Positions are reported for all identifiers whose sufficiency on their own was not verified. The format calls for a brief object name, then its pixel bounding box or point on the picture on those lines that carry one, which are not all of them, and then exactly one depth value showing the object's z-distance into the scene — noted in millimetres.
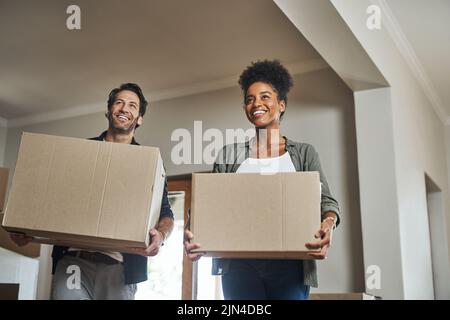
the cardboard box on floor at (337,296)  2275
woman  1310
